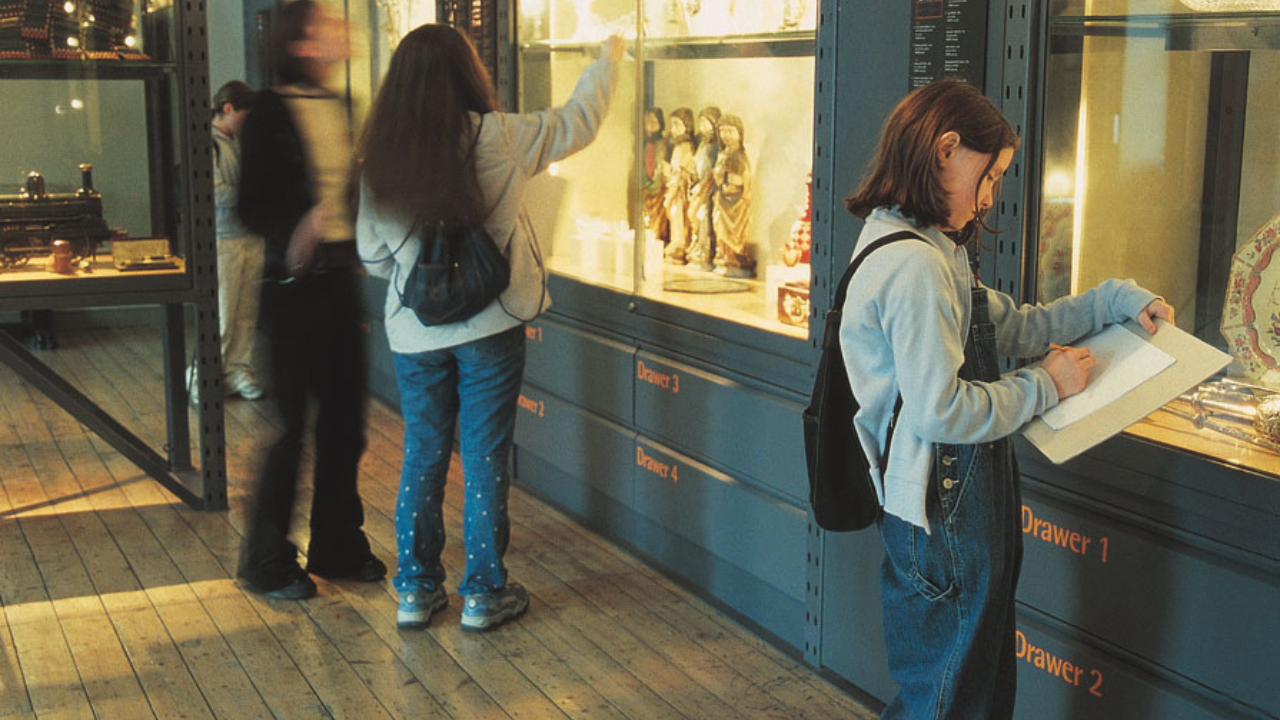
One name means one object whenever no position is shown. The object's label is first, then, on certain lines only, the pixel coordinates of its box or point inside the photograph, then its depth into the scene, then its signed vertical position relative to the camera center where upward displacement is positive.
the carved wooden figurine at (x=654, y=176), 4.29 -0.14
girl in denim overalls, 2.10 -0.39
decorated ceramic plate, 2.42 -0.31
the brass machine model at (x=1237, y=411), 2.36 -0.48
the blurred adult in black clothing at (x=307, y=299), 3.72 -0.48
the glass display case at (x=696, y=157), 4.02 -0.08
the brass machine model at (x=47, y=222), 4.68 -0.32
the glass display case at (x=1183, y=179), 2.42 -0.08
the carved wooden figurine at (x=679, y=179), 4.28 -0.15
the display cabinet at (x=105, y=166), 4.67 -0.13
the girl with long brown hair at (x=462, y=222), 3.35 -0.32
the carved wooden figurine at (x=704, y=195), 4.27 -0.20
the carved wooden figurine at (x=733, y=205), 4.24 -0.22
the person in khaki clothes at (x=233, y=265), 6.18 -0.66
